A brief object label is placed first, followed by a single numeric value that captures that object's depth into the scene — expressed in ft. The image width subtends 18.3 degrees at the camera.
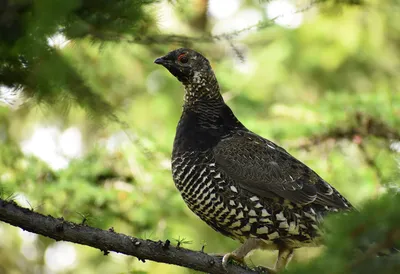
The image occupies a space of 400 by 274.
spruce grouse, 35.14
